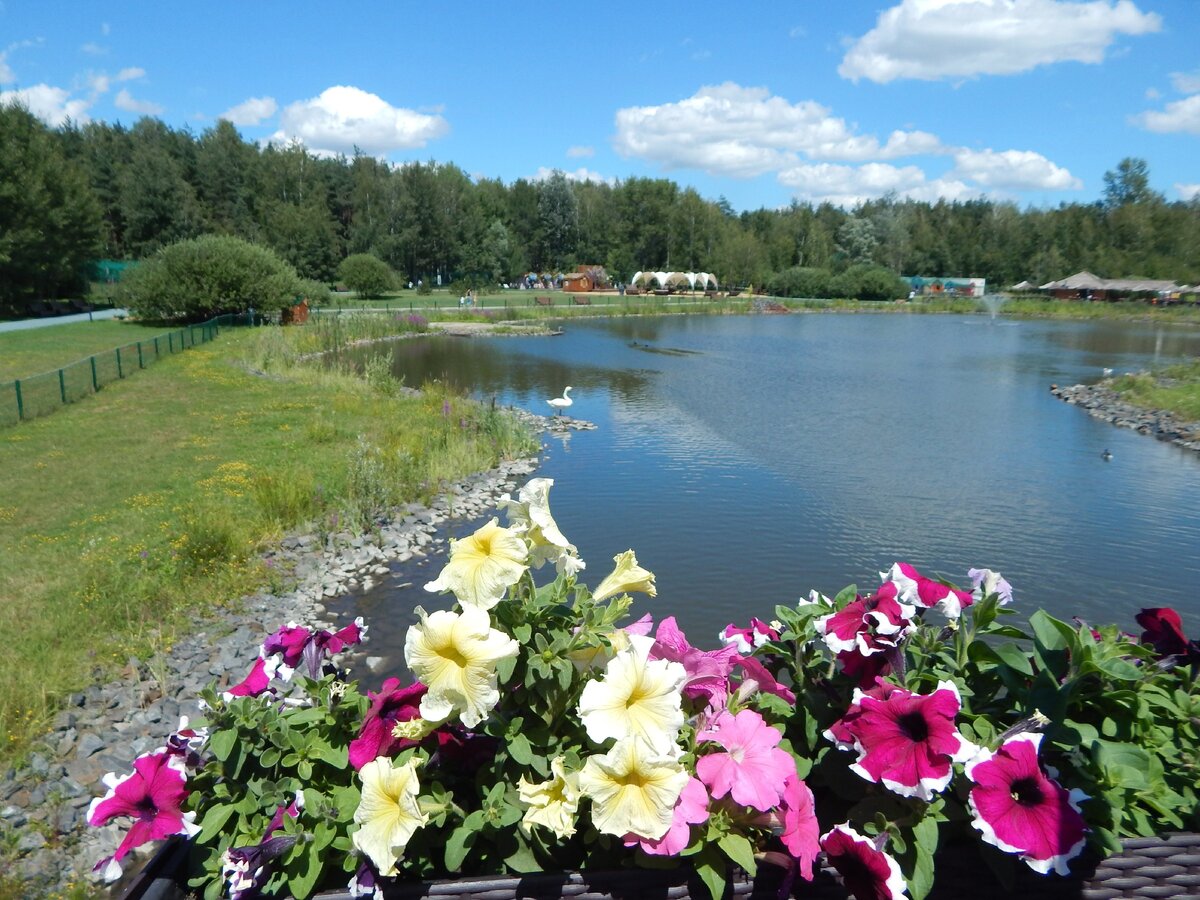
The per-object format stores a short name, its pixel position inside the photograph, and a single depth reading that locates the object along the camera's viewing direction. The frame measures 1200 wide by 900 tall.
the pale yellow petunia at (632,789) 0.62
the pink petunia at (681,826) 0.62
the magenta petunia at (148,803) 0.69
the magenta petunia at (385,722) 0.72
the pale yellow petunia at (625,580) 0.78
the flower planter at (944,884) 0.65
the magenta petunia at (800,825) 0.63
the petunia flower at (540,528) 0.76
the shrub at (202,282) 27.44
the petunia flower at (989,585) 0.74
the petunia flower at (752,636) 0.82
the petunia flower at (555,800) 0.65
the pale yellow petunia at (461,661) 0.65
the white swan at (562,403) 13.83
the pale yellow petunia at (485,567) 0.68
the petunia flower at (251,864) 0.66
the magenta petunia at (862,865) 0.60
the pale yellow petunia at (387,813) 0.64
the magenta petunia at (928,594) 0.73
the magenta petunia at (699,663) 0.74
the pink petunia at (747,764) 0.64
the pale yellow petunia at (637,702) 0.63
